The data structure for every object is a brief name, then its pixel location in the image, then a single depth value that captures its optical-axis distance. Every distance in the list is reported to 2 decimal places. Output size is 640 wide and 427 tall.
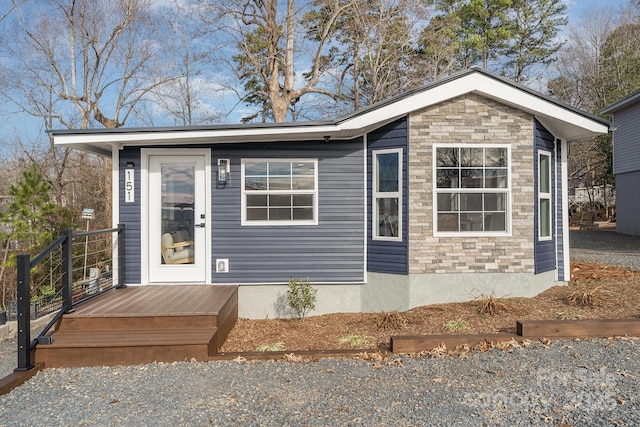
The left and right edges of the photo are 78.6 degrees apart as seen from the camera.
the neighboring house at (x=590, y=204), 23.36
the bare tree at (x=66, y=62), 13.58
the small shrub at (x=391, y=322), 5.09
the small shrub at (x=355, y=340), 4.54
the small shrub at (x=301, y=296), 6.08
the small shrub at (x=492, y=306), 5.31
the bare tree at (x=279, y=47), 14.70
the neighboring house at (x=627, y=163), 15.06
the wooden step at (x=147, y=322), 4.39
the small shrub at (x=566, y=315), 4.79
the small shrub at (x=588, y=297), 5.22
